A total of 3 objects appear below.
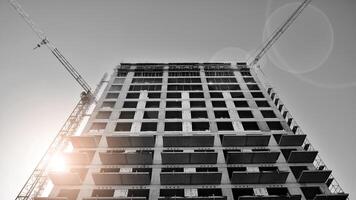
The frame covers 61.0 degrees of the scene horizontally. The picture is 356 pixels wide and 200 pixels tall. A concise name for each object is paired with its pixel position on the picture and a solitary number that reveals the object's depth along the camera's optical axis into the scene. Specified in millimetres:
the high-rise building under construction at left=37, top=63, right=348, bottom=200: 29953
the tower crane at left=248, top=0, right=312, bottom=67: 78650
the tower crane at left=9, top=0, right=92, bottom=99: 72625
